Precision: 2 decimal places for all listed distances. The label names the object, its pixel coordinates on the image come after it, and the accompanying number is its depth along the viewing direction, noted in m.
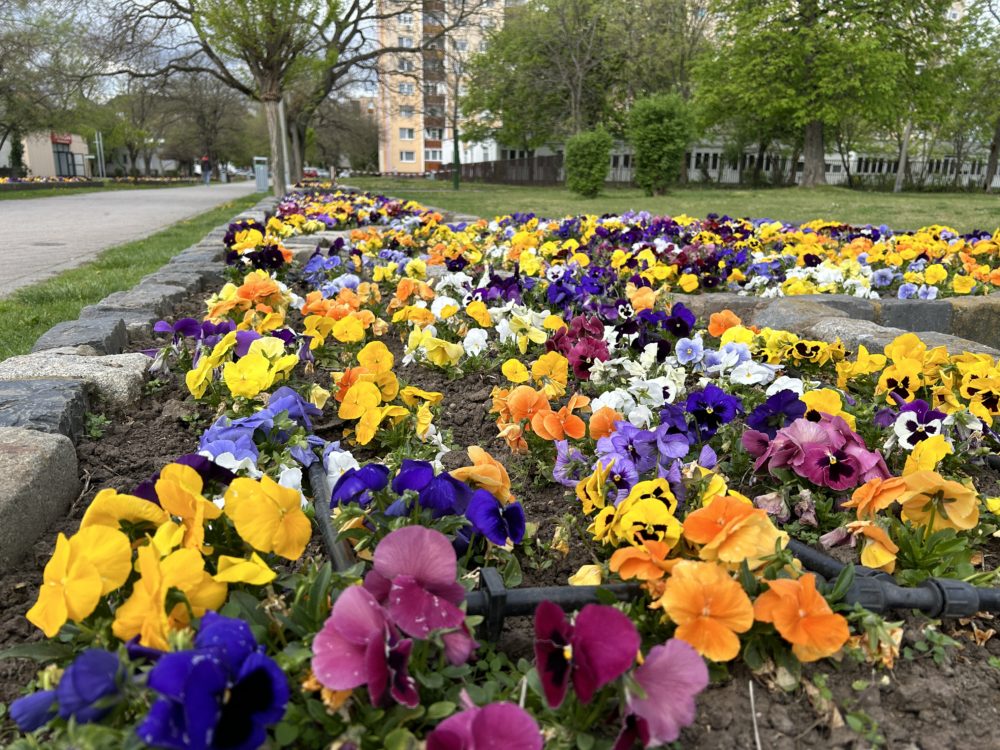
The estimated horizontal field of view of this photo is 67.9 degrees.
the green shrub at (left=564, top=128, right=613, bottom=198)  21.98
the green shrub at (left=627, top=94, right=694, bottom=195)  22.95
